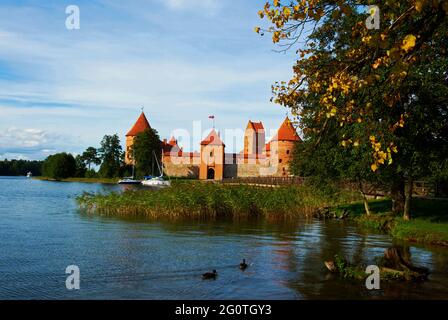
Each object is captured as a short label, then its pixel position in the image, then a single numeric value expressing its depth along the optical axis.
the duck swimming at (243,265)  15.17
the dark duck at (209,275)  13.81
